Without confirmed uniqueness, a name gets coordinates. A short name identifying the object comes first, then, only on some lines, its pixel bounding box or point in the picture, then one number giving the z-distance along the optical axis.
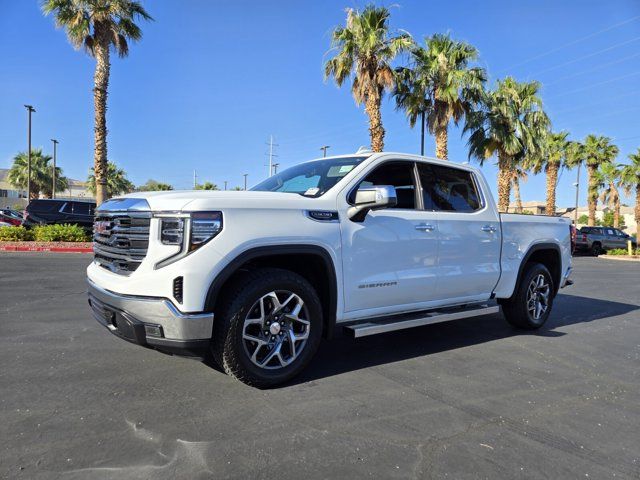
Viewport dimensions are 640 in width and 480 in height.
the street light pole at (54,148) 49.16
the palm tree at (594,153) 40.69
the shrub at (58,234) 17.34
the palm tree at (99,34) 19.27
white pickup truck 3.25
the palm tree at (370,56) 20.77
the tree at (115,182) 60.75
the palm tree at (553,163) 35.81
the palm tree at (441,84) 22.22
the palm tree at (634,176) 38.00
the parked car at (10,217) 28.16
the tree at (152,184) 67.63
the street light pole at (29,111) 35.94
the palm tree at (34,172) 52.55
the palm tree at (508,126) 25.19
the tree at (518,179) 43.72
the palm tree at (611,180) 40.19
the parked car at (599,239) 26.97
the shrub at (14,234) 17.09
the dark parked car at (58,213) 19.97
